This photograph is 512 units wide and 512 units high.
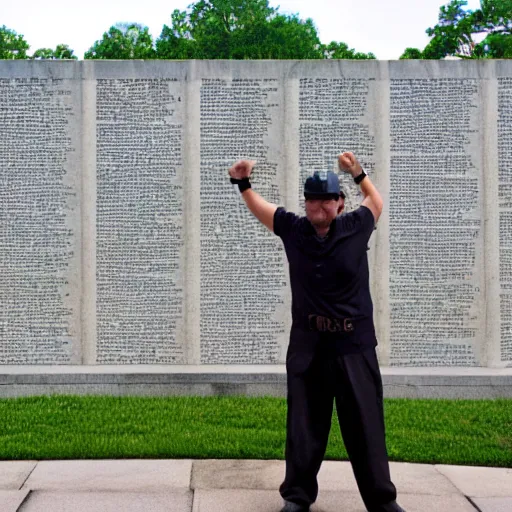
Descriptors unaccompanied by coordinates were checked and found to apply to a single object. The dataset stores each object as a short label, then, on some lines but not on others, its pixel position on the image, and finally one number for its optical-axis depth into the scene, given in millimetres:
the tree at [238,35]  38531
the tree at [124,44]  42281
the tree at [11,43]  45938
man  4887
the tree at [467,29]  38475
